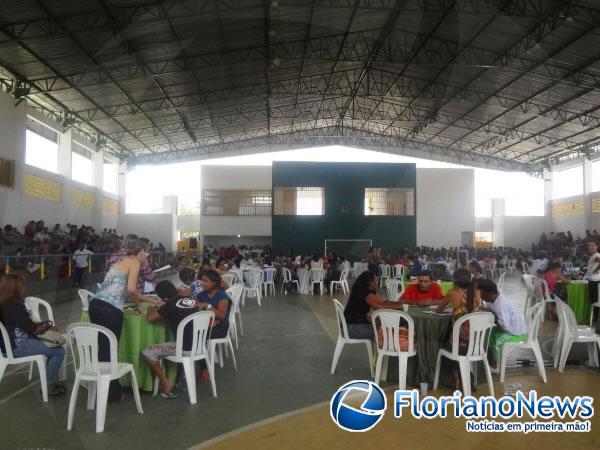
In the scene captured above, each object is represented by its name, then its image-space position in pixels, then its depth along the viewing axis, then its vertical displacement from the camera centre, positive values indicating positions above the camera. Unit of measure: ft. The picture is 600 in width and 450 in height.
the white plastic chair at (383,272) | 41.81 -2.97
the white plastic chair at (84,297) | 16.47 -2.13
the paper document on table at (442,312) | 13.11 -2.07
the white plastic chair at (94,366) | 9.94 -2.84
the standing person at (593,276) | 20.31 -1.51
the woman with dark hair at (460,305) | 12.16 -1.81
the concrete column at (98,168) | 65.57 +9.86
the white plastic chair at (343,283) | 36.40 -3.45
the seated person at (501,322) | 13.38 -2.33
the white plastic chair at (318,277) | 36.17 -2.94
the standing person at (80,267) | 32.71 -2.12
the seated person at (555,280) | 22.17 -1.85
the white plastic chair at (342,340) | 14.03 -3.03
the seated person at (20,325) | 11.39 -2.19
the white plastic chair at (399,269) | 38.78 -2.47
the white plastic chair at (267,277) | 35.81 -2.97
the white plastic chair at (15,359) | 11.25 -3.03
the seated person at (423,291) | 15.76 -1.73
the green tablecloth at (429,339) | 12.67 -2.69
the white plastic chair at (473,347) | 11.75 -2.74
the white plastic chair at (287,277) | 37.78 -3.12
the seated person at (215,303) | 13.46 -1.88
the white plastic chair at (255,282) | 30.81 -2.98
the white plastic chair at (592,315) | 20.04 -3.19
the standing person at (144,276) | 16.61 -1.44
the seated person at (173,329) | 11.66 -2.43
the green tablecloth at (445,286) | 21.06 -2.09
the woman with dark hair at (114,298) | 11.18 -1.48
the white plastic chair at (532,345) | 13.23 -2.97
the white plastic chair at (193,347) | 11.48 -2.75
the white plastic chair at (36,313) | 12.75 -2.35
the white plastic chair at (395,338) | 12.07 -2.59
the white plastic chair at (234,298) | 17.19 -2.29
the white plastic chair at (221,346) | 13.16 -3.22
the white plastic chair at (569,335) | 14.33 -2.93
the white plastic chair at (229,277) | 26.44 -2.23
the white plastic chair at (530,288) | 23.35 -2.36
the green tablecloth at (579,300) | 21.45 -2.72
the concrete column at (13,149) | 40.60 +7.93
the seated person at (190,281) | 17.11 -1.63
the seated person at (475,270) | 18.71 -1.19
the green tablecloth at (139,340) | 11.88 -2.66
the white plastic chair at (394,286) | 24.84 -2.52
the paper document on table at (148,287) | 17.28 -1.85
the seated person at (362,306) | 13.96 -2.00
